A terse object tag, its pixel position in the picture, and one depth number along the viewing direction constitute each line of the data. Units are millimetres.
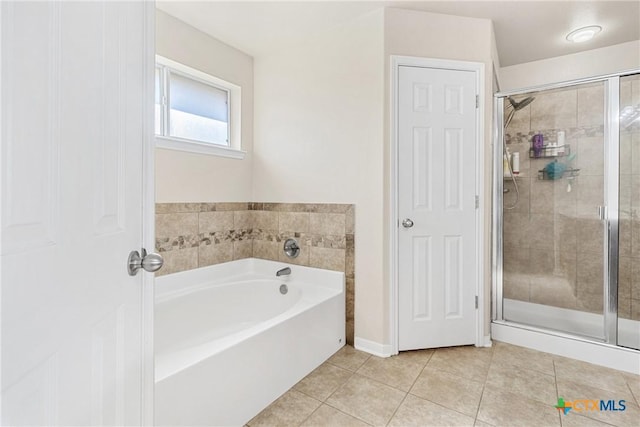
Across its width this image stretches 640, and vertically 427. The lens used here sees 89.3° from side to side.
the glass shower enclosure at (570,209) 2254
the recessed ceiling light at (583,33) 2449
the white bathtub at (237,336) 1367
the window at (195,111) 2350
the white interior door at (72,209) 493
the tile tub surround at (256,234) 2332
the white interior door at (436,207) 2285
